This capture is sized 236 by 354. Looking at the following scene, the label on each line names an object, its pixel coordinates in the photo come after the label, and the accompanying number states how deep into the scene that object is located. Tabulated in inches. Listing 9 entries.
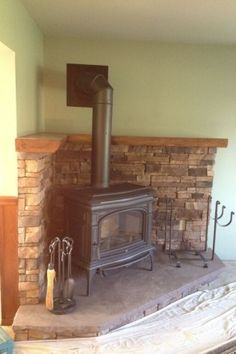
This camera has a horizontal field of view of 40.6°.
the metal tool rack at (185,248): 122.5
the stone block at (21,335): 81.4
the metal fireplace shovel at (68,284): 89.4
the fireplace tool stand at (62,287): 87.0
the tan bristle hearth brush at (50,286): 85.7
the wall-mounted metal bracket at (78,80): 117.7
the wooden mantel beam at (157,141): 115.5
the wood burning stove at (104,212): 95.1
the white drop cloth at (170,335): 79.8
